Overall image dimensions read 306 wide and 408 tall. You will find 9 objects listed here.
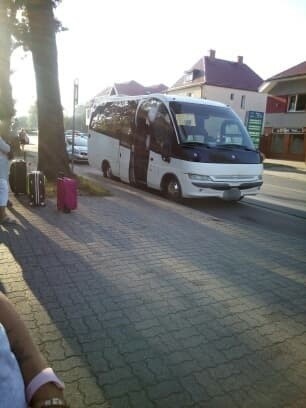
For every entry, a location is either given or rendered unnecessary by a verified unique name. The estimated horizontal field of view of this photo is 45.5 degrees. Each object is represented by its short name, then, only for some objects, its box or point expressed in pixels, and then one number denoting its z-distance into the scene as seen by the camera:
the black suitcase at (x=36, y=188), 7.81
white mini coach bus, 8.73
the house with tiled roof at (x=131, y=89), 63.31
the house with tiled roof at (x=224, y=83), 47.00
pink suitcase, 7.36
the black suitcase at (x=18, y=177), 8.60
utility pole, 11.09
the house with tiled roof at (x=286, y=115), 30.80
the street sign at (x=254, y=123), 28.77
